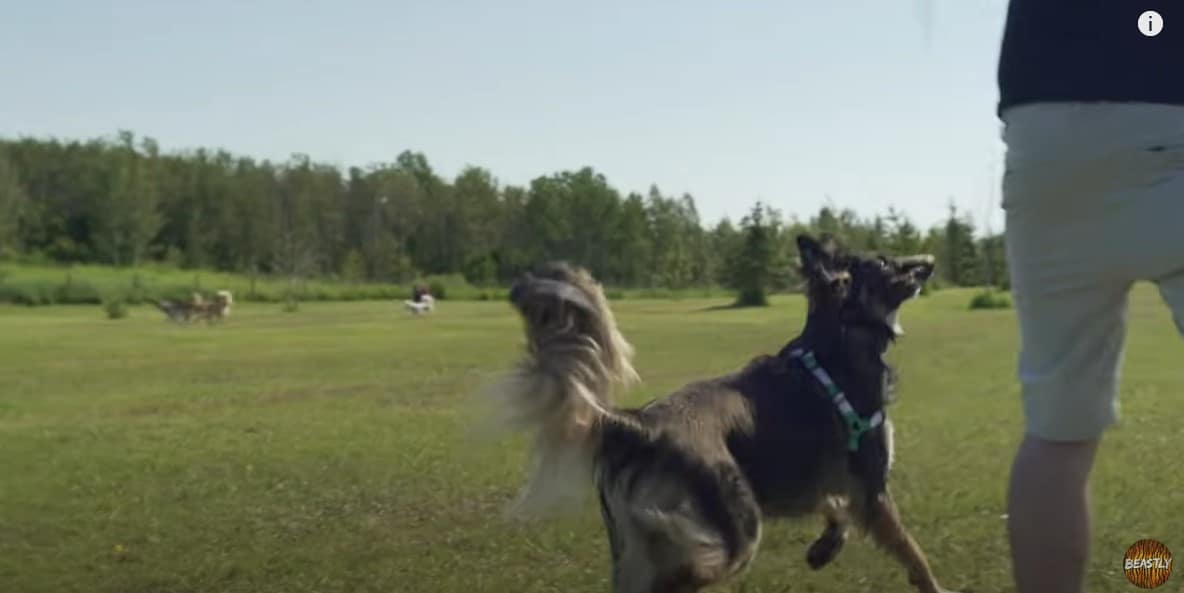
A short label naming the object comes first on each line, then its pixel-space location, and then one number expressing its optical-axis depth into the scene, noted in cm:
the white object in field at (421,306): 4834
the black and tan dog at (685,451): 446
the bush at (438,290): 6806
